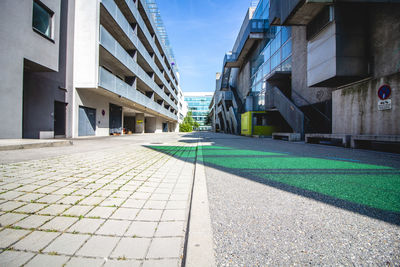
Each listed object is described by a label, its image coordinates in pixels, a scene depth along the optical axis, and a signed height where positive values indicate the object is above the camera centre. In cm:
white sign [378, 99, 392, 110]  683 +121
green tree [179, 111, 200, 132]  5300 +224
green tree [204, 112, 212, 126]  8776 +622
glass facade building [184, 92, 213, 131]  11312 +1840
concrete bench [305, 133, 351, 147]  792 -15
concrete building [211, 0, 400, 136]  768 +388
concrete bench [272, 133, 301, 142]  1196 -18
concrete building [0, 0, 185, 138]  796 +407
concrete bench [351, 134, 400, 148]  582 -13
